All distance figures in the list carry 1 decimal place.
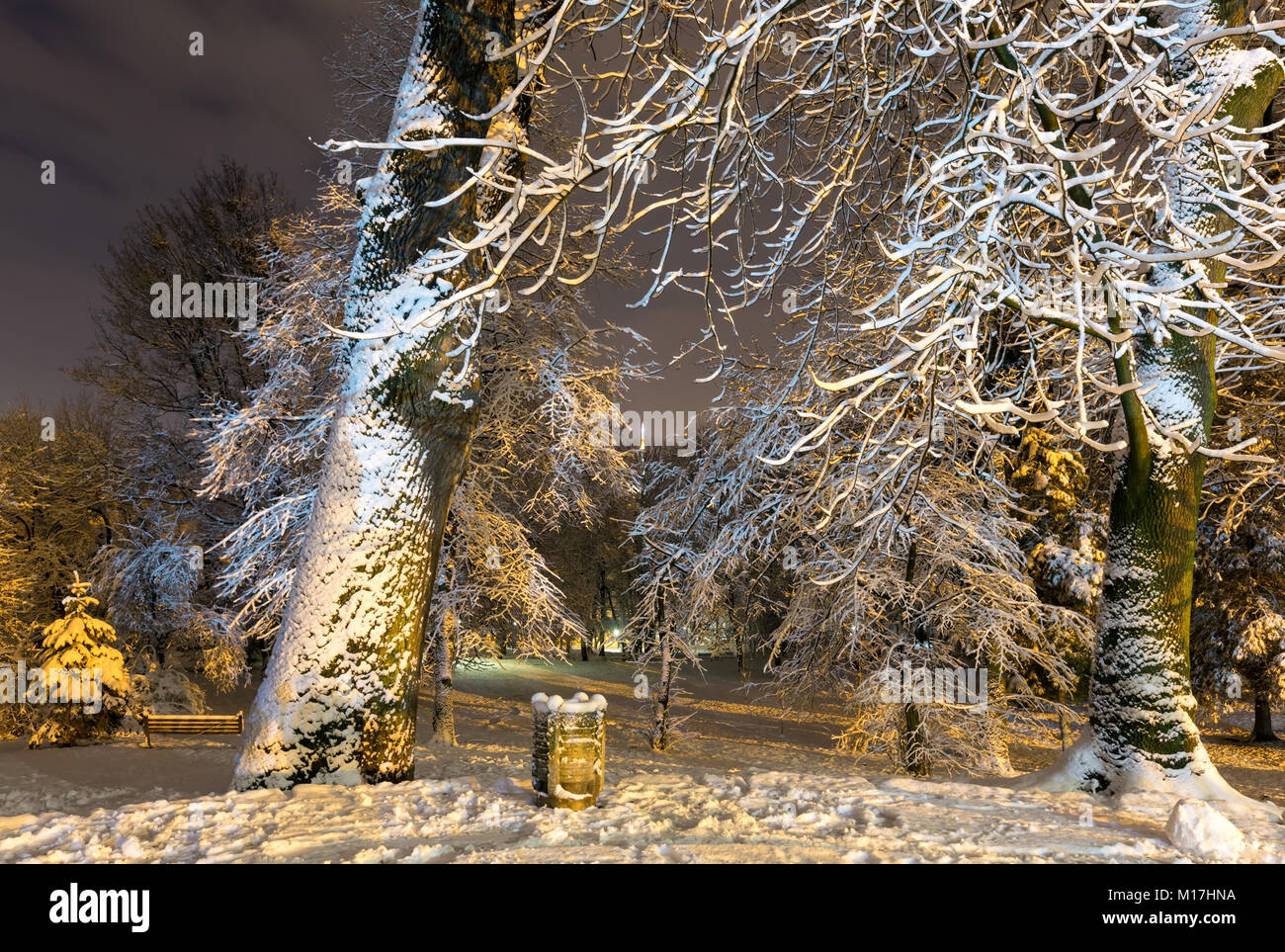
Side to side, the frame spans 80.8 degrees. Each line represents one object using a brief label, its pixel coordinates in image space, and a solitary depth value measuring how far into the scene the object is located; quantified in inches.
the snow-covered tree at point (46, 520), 657.6
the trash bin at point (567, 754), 173.5
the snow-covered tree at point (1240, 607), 692.7
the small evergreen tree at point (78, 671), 482.6
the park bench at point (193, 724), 454.6
